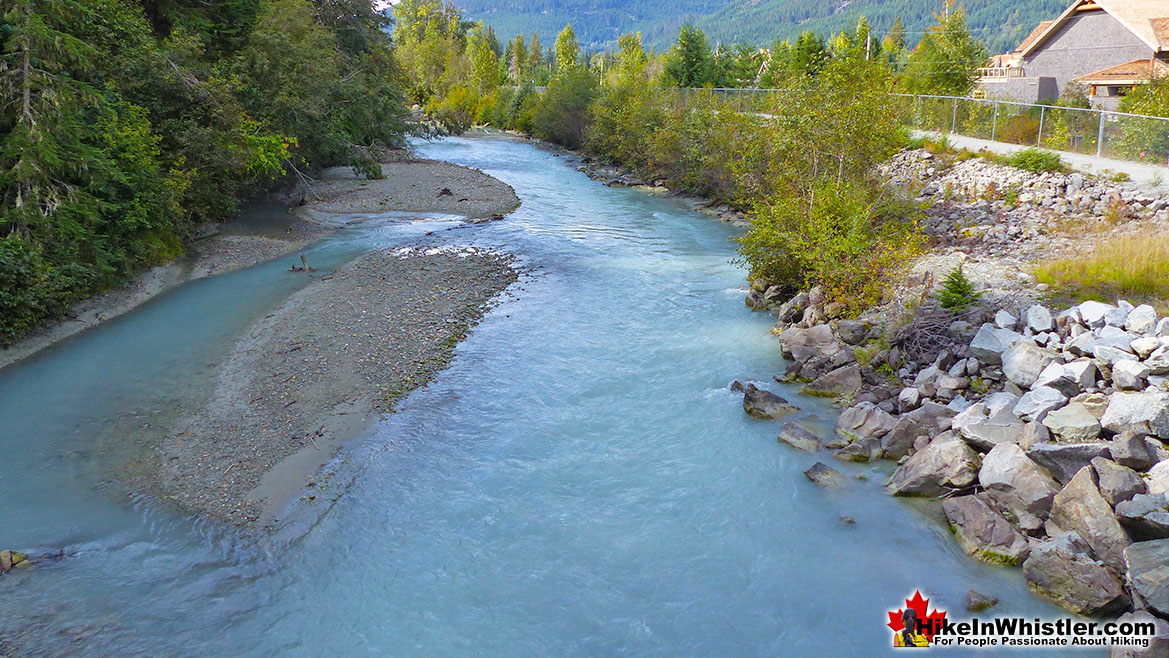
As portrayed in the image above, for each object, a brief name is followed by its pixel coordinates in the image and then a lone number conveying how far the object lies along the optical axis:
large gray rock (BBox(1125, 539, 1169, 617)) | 7.32
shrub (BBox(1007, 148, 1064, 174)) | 22.66
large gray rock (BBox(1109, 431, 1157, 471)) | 8.97
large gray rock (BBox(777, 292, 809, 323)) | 16.88
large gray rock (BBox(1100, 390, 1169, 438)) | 9.30
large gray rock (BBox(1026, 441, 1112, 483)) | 9.24
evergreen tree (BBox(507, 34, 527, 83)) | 116.06
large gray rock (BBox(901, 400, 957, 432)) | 11.16
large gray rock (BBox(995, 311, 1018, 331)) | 12.86
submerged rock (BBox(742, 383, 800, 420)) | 12.52
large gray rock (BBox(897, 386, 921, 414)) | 12.01
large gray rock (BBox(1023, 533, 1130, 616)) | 7.72
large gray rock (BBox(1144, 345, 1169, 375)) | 10.11
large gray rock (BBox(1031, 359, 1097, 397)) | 10.68
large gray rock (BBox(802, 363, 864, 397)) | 13.28
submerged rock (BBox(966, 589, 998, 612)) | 7.99
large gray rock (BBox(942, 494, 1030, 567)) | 8.72
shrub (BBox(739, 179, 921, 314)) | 16.36
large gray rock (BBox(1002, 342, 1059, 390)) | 11.41
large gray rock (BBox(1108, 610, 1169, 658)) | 6.81
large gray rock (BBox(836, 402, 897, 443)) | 11.48
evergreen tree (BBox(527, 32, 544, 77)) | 123.79
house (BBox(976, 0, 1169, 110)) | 37.94
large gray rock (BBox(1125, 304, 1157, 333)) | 11.03
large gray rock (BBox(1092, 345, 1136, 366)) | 10.57
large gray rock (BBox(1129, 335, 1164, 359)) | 10.48
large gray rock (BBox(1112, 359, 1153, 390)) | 10.14
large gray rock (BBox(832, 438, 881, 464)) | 11.11
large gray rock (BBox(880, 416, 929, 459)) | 11.12
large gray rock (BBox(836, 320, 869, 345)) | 14.85
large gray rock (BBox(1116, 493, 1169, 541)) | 8.02
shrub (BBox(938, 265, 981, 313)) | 14.28
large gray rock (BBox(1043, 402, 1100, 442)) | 9.72
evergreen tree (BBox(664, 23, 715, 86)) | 54.84
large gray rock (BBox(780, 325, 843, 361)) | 14.62
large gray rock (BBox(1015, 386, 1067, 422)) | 10.38
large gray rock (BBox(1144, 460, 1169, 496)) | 8.47
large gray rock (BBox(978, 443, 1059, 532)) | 9.04
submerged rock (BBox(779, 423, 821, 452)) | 11.50
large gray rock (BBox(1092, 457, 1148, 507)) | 8.51
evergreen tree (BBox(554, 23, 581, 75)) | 100.81
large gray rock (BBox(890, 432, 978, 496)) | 9.93
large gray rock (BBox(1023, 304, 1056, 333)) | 12.36
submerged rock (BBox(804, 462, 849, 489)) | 10.45
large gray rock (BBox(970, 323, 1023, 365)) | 12.21
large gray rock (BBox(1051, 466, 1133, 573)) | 8.11
